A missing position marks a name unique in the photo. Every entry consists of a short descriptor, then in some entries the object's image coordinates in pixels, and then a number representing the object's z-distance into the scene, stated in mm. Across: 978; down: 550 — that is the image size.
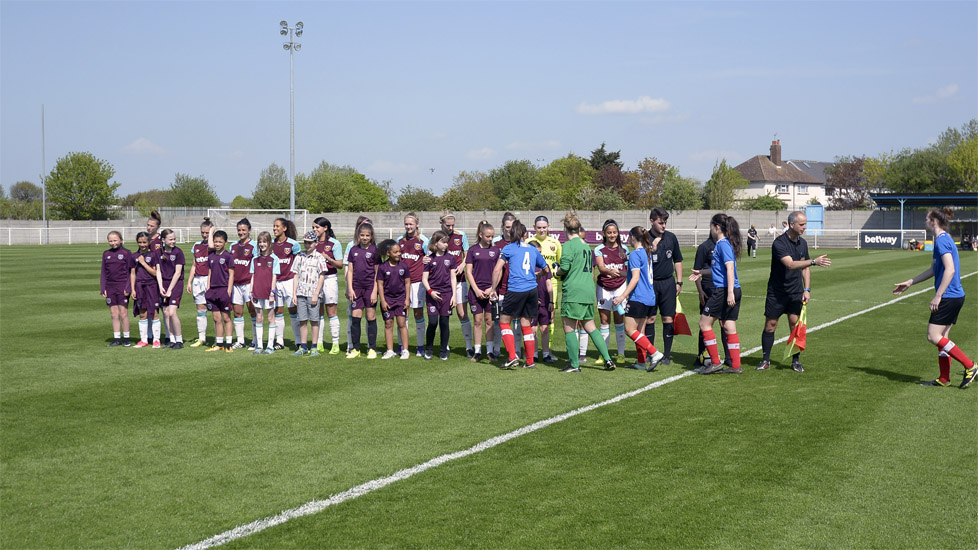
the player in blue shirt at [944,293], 8711
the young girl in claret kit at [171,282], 12516
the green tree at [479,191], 91562
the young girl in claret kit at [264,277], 11789
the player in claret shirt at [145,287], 12586
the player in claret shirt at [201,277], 12477
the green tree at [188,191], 97800
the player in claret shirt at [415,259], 11281
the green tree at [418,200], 76825
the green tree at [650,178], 89062
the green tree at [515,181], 91575
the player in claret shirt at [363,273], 11273
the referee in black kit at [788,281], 9742
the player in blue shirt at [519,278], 10203
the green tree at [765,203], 73438
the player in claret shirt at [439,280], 11203
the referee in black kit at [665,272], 10398
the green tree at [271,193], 87669
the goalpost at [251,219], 56784
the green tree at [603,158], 98512
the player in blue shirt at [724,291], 9727
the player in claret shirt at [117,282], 12797
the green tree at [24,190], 129875
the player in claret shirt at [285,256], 11820
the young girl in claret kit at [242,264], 12016
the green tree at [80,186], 73125
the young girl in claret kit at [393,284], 11133
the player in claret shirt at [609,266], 10305
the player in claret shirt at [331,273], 11719
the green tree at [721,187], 74750
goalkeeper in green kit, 10047
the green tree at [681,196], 73375
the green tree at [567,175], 94562
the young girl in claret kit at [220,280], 12094
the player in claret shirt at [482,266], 10672
